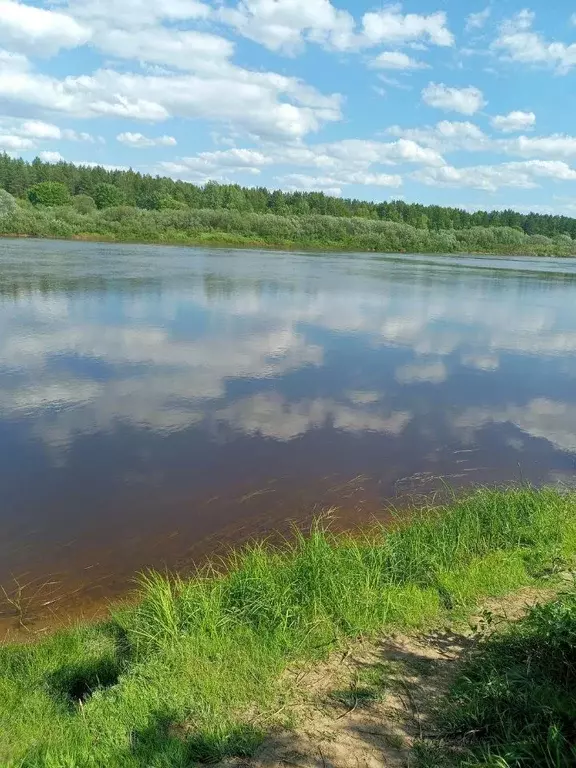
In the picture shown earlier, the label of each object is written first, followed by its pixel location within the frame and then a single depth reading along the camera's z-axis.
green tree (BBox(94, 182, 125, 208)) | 91.31
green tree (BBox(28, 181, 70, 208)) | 87.81
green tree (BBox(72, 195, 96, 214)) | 77.69
